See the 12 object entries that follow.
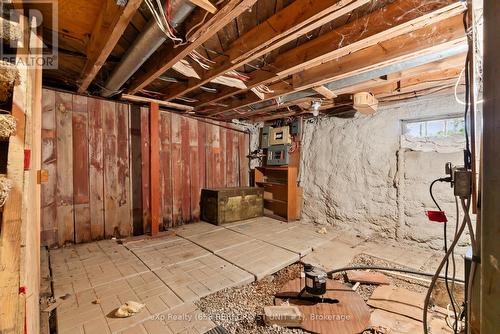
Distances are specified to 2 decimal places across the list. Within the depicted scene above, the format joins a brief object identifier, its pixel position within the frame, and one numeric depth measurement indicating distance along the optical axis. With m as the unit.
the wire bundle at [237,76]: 2.29
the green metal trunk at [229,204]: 3.74
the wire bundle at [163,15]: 1.20
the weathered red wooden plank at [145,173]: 3.34
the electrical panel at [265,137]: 4.51
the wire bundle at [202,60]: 1.93
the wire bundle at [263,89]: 2.62
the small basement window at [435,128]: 2.67
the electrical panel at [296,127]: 4.10
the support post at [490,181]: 0.56
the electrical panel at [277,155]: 4.17
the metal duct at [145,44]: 1.23
